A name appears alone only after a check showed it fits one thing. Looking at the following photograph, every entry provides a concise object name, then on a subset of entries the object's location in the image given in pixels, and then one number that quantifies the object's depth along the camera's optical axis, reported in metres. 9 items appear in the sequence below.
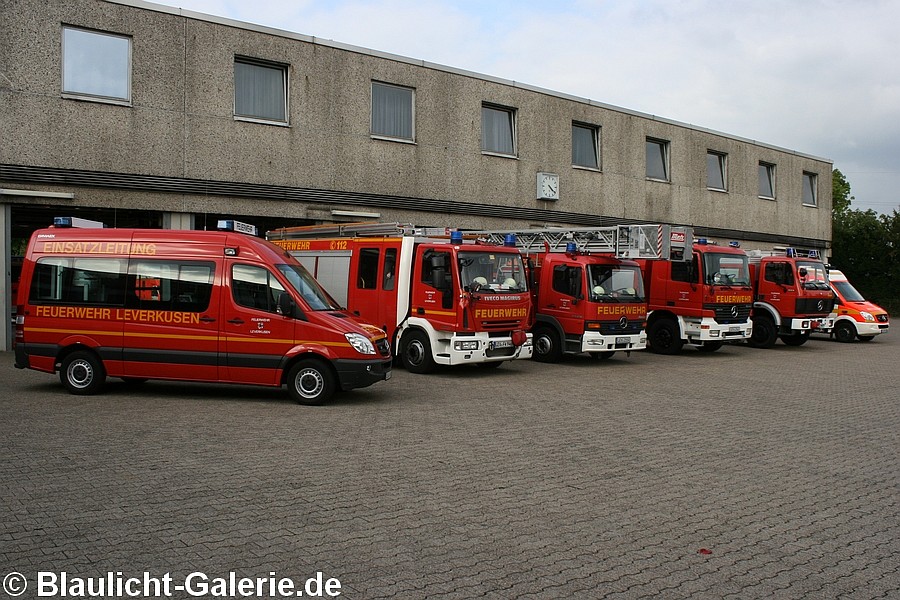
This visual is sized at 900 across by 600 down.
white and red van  25.48
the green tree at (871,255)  41.94
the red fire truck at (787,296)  22.39
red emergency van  11.15
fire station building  17.62
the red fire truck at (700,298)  19.36
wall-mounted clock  26.14
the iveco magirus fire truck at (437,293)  14.66
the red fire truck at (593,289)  16.84
